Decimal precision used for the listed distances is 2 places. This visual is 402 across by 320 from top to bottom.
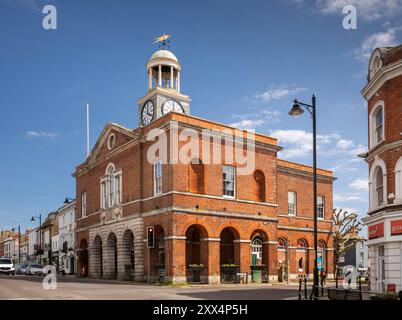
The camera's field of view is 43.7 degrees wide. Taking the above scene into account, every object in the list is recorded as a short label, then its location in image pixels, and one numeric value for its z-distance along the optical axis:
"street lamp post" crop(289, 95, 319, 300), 20.33
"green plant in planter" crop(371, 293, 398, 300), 15.46
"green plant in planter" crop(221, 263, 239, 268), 35.31
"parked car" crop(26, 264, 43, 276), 53.75
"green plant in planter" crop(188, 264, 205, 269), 33.28
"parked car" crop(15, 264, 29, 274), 57.24
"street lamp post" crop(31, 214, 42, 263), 73.68
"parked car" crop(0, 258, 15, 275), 53.46
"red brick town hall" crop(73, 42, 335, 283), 34.00
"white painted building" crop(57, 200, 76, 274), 63.21
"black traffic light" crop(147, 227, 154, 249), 32.50
